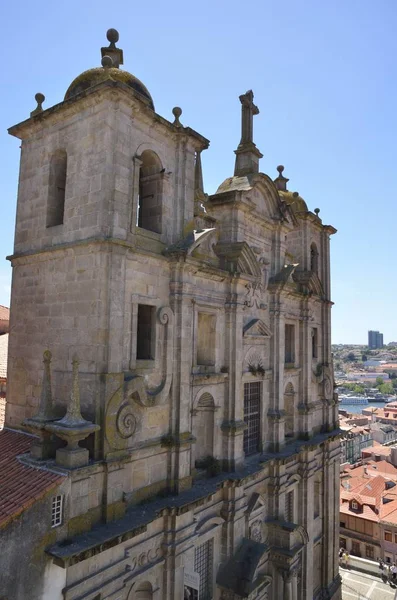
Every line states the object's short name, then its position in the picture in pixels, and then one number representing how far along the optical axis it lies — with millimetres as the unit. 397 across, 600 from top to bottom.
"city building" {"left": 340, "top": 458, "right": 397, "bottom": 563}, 43588
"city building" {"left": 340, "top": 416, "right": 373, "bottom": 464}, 87744
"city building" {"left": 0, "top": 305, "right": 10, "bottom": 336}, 29575
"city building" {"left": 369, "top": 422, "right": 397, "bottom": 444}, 100688
